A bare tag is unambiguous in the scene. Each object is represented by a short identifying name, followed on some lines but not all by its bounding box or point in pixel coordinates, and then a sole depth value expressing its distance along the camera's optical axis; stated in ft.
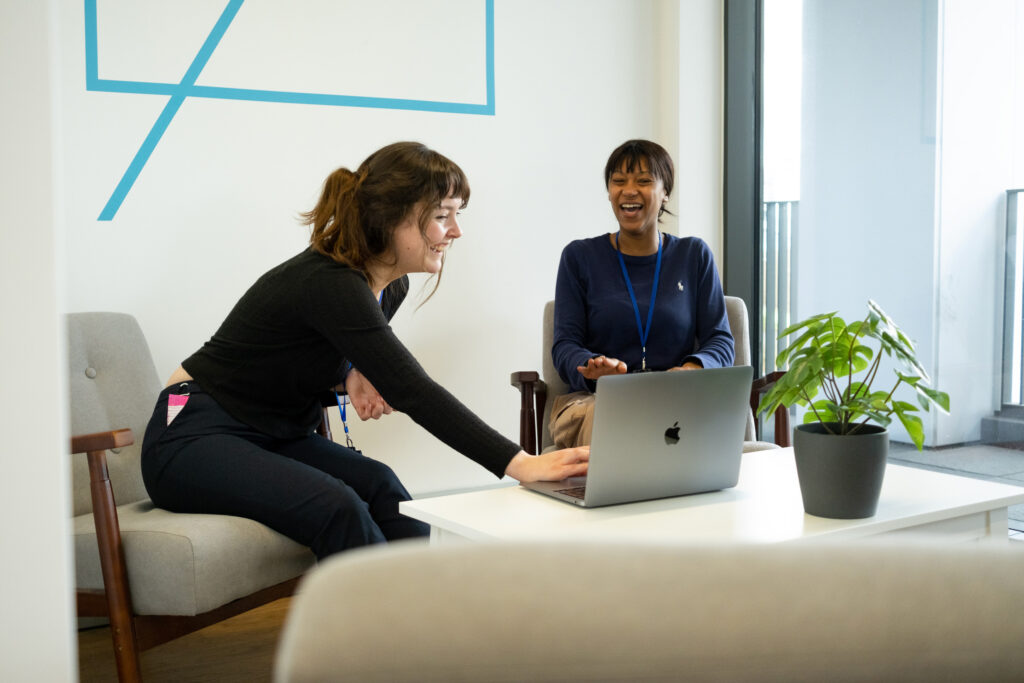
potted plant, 5.21
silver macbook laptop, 5.22
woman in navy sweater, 9.75
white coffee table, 5.07
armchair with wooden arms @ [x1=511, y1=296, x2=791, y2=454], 9.95
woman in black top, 6.68
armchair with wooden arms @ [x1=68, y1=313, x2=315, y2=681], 6.56
